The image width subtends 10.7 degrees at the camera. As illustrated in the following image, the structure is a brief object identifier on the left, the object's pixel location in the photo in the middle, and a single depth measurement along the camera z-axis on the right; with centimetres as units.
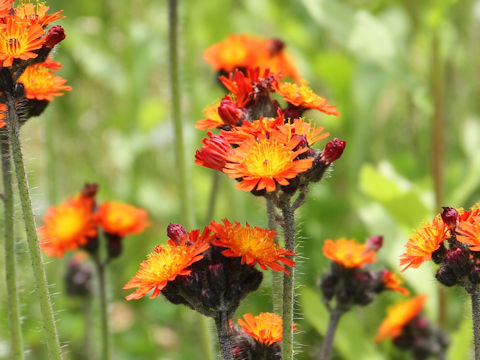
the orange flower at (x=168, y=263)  57
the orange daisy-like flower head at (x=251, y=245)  57
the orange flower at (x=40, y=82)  60
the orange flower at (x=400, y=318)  69
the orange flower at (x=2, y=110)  59
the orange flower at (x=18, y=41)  57
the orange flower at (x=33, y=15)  58
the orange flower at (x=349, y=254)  63
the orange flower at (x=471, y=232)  56
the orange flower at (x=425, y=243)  57
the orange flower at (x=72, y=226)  68
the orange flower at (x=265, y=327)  59
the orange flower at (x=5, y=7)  58
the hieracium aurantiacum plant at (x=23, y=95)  57
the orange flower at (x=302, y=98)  60
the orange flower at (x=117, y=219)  68
